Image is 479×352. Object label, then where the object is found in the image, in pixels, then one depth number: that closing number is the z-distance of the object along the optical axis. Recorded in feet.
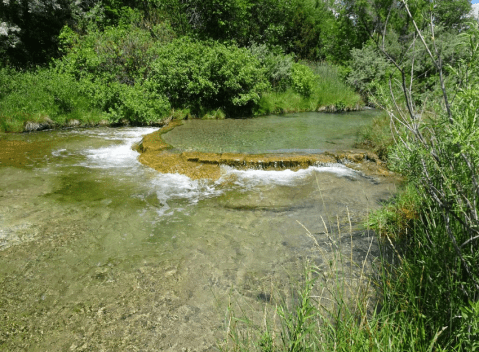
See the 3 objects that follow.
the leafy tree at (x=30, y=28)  39.73
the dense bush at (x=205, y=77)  37.24
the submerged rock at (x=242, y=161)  21.11
